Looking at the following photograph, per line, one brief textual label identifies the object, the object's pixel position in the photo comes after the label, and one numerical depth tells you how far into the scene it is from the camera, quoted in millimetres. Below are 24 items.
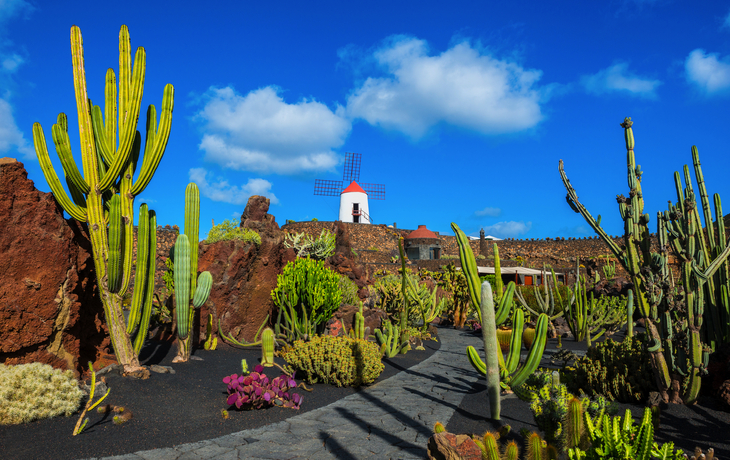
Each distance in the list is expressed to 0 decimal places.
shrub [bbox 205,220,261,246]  9133
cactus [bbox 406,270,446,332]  10405
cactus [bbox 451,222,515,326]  4277
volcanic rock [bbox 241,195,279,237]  12578
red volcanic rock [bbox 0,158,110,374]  4730
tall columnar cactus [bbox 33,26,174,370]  5391
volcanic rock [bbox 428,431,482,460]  2602
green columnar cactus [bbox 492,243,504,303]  4647
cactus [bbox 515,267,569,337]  9998
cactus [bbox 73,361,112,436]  3706
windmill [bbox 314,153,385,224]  46062
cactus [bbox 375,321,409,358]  7973
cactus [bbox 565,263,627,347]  9489
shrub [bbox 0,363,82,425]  3855
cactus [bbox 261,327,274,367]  6614
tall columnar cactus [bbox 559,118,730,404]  4230
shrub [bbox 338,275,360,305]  11333
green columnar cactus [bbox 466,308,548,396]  4375
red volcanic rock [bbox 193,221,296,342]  8312
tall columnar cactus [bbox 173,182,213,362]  6332
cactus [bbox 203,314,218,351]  7801
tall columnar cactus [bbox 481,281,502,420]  3948
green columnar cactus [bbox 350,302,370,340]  7504
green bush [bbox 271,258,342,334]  8469
